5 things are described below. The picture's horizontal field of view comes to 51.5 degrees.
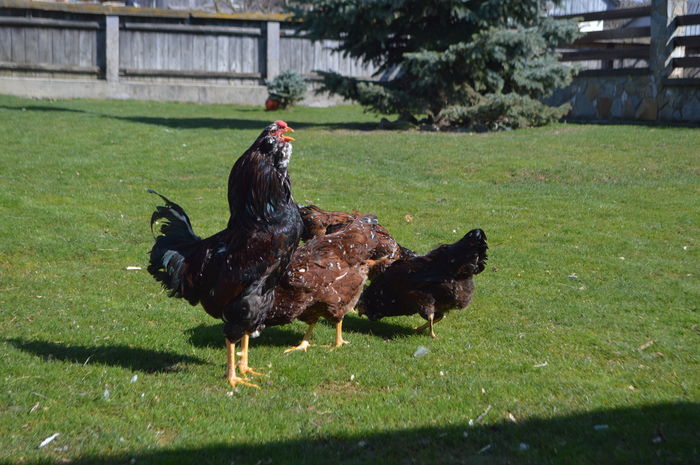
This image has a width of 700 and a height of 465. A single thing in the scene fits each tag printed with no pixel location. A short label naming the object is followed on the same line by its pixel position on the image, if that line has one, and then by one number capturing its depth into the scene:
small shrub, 27.62
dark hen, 7.07
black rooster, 5.84
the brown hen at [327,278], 6.67
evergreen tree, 17.78
